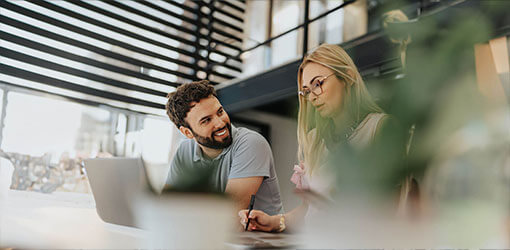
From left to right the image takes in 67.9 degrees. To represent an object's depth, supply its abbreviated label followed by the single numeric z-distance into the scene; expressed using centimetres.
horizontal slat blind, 220
